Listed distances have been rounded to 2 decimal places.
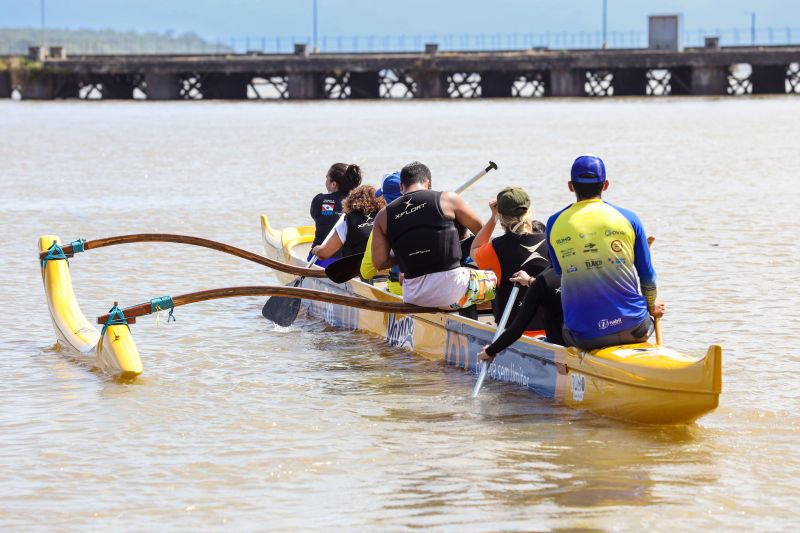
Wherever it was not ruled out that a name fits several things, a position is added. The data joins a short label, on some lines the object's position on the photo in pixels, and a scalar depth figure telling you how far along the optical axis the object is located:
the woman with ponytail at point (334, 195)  26.56
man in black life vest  20.22
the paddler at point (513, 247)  19.05
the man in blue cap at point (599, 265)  17.05
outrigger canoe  16.50
